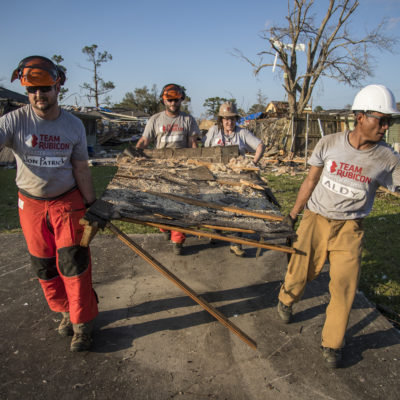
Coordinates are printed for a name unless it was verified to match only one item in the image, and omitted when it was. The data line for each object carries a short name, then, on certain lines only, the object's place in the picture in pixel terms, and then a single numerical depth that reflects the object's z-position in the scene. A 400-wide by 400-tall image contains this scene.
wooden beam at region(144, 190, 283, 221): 2.36
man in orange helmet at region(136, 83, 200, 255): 4.59
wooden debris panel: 2.21
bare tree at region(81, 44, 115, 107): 44.12
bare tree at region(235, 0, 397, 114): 23.06
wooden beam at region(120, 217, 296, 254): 2.06
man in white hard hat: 2.42
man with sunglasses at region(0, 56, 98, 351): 2.39
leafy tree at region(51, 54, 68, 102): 38.69
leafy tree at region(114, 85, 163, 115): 44.09
